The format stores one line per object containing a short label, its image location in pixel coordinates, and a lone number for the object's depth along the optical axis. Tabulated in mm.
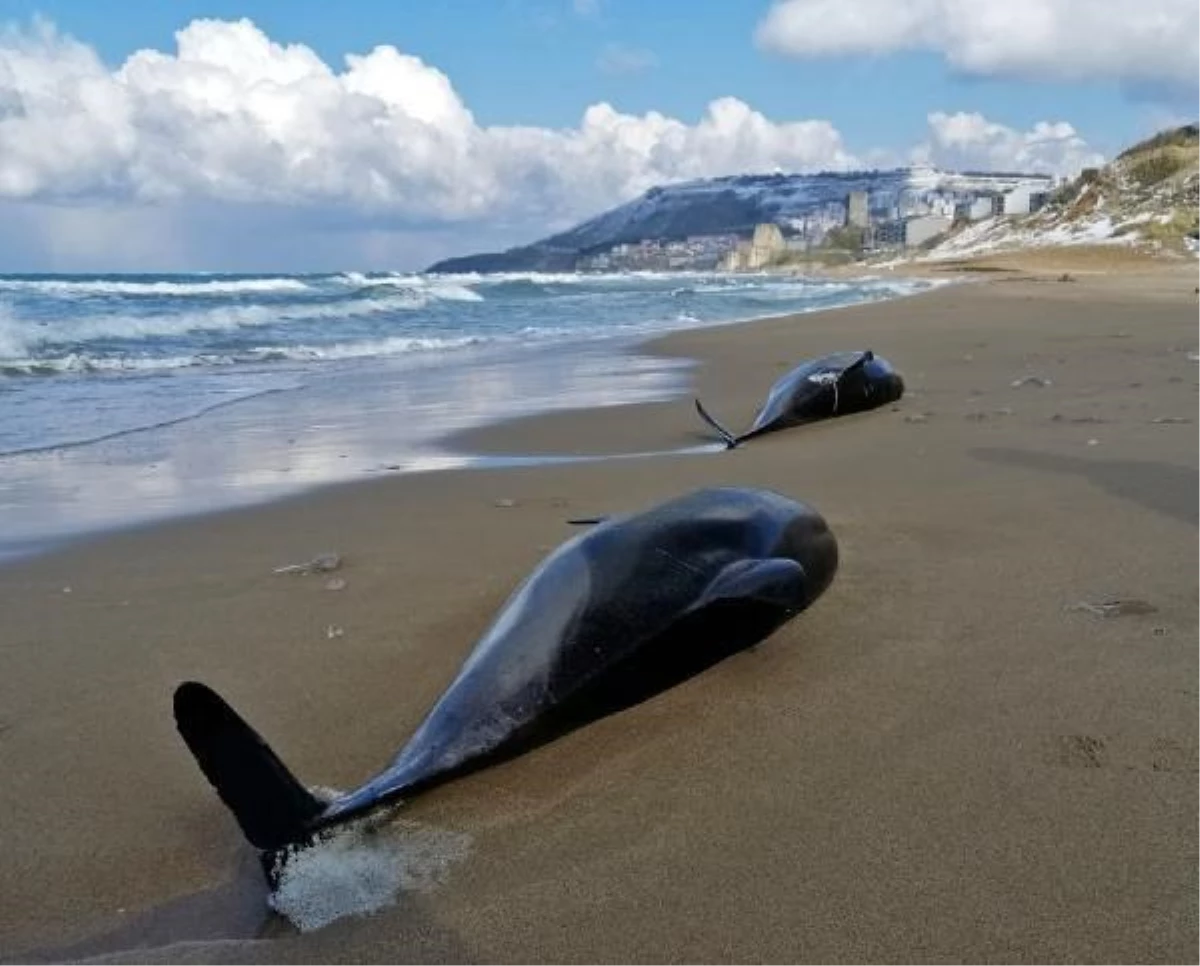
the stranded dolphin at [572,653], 1982
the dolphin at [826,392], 7094
